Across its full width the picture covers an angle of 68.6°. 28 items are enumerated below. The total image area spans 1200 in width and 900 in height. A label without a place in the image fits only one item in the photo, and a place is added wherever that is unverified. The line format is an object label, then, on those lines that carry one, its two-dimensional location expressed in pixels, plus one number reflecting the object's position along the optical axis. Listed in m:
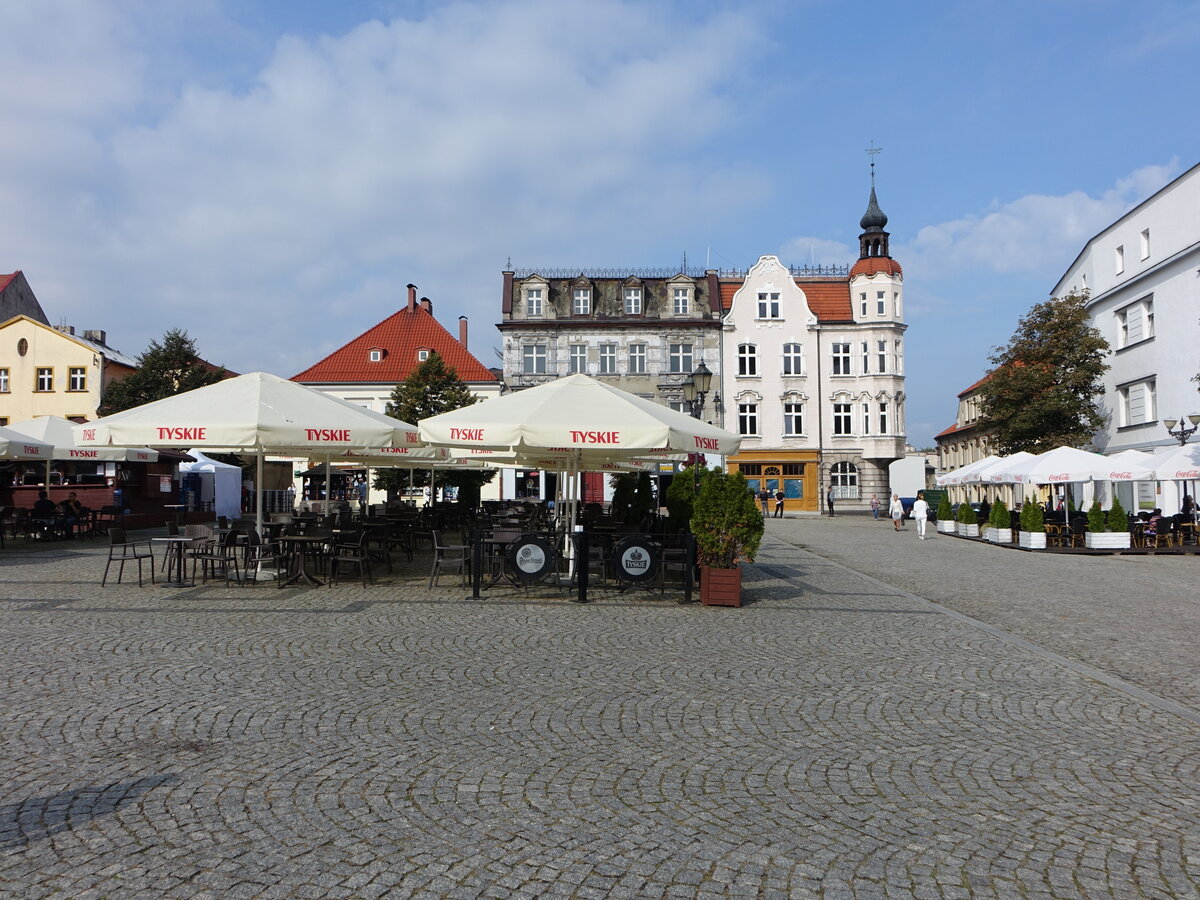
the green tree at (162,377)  40.41
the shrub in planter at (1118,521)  22.88
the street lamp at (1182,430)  22.86
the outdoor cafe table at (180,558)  12.27
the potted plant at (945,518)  31.38
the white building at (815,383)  48.78
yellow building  46.31
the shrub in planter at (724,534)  11.00
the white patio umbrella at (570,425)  10.69
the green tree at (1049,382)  32.31
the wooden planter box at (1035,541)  23.23
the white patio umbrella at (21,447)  18.03
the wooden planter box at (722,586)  11.07
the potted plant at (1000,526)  25.28
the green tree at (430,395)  38.25
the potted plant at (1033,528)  23.27
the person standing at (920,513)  26.58
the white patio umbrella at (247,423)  11.49
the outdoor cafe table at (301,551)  12.15
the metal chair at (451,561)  12.06
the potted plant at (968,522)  28.69
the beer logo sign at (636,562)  11.39
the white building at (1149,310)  29.58
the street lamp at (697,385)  20.42
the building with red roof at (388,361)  51.84
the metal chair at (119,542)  12.21
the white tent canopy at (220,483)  31.89
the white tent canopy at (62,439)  20.58
